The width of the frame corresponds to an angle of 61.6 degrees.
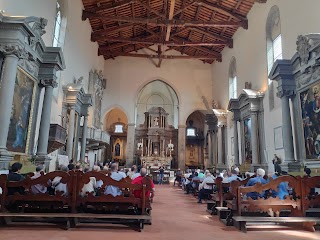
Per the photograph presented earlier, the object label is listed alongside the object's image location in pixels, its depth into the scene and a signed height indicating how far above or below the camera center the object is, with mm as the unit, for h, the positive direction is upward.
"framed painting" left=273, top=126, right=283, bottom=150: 10641 +1433
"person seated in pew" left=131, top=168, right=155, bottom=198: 4644 -198
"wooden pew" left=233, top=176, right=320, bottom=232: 4242 -509
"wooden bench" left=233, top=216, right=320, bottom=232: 4199 -714
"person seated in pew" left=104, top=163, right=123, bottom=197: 4637 -357
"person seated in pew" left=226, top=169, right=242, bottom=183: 6258 -114
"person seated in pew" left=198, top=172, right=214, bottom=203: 7904 -475
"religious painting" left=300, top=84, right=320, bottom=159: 7812 +1643
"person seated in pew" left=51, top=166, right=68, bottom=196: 4540 -291
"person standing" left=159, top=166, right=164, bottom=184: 16427 -201
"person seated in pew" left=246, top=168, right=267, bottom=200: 5018 -139
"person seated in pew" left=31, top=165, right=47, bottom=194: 4504 -329
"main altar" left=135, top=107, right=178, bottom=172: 22047 +2705
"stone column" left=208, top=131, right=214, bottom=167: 19888 +1581
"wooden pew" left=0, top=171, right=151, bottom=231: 4098 -522
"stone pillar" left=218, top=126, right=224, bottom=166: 17641 +1542
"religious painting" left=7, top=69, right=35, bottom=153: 7094 +1492
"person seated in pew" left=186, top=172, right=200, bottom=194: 10778 -546
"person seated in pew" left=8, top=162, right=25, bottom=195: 4301 -151
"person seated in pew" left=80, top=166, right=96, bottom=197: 4564 -336
